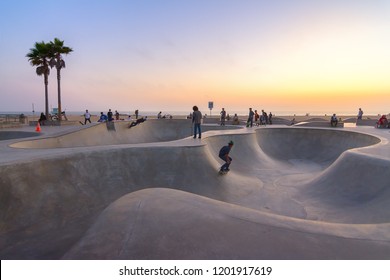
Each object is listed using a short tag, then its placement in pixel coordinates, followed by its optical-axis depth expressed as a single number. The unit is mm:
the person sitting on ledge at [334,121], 24719
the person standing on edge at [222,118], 25206
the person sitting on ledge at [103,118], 24905
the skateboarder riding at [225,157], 10628
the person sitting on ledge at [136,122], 23691
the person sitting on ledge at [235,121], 29809
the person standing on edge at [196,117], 12329
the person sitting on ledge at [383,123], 23600
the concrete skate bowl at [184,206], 3088
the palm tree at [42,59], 27266
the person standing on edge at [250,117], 23645
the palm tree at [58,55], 27844
